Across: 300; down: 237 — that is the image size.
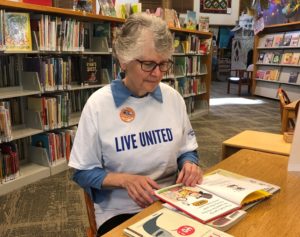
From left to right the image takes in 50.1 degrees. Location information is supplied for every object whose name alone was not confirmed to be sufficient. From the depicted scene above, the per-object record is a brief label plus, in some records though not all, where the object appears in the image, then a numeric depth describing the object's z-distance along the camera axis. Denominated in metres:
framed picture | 11.45
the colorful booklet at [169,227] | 0.89
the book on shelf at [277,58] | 8.17
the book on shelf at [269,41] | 8.43
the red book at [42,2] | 2.95
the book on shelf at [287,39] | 7.83
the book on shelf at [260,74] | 8.66
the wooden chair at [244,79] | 9.13
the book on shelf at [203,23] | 6.13
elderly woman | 1.24
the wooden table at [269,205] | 0.94
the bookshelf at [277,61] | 7.68
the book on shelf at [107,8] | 3.90
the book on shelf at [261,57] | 8.76
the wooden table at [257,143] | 1.98
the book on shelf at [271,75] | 8.19
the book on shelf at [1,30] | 2.66
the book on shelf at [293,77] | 7.60
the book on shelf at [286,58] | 7.79
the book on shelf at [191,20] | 5.75
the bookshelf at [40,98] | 2.99
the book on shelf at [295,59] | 7.55
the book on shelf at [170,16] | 5.18
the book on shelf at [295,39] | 7.57
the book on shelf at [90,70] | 3.62
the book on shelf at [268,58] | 8.42
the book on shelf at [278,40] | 8.09
